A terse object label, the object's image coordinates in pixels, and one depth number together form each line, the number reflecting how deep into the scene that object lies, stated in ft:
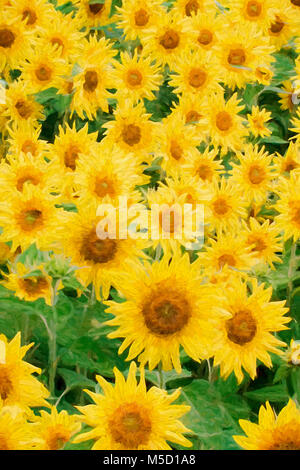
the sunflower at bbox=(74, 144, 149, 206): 6.62
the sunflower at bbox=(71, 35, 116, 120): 8.74
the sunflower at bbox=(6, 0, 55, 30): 9.33
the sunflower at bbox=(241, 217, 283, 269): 7.40
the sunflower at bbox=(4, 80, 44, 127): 8.75
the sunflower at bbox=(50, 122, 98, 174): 7.76
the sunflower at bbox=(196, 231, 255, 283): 6.89
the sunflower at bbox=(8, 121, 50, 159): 8.06
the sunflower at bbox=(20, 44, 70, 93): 8.81
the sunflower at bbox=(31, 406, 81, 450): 5.64
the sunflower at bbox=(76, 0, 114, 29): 10.28
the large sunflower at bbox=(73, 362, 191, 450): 5.47
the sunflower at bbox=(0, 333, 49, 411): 5.85
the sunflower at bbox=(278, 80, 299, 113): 9.52
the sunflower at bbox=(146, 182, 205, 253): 6.36
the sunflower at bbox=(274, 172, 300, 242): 7.07
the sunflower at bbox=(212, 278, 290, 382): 6.08
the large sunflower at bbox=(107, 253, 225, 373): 5.81
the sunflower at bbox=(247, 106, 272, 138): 8.89
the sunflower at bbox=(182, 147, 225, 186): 8.04
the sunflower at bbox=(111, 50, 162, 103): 8.99
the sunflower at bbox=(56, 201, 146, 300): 6.17
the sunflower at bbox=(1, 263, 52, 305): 6.44
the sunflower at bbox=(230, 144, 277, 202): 8.17
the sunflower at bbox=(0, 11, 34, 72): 9.08
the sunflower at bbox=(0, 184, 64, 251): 6.45
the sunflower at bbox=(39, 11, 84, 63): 9.16
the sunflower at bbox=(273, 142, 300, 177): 8.15
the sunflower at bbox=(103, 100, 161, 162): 8.24
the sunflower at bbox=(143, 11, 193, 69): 9.47
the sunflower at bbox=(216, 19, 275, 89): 9.20
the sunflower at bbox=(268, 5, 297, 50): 9.94
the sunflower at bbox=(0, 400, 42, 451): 5.38
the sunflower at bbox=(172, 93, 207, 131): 8.78
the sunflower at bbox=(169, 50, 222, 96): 8.97
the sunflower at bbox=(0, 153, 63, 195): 6.84
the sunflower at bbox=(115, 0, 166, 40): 9.51
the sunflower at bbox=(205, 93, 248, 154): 8.70
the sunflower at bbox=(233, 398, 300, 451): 5.56
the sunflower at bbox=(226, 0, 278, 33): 9.79
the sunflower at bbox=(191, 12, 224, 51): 9.36
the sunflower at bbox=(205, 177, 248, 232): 7.64
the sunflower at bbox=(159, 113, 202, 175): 8.05
